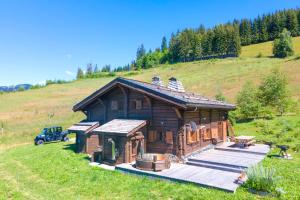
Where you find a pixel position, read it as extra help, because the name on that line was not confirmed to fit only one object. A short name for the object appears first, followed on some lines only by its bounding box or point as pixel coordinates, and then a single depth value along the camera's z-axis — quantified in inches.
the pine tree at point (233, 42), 3617.1
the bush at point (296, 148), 664.4
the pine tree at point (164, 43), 6445.4
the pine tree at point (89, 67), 7160.4
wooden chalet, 581.3
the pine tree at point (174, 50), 4362.7
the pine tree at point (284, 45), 2965.1
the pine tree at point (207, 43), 3860.7
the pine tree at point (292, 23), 3914.9
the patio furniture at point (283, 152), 596.6
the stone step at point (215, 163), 511.1
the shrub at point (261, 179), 388.8
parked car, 1029.8
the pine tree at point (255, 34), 4254.4
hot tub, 507.8
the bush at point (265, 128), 929.0
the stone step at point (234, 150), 652.8
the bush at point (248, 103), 1179.3
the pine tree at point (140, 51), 7424.7
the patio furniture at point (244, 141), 724.7
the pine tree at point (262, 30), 4177.9
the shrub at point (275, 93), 1204.5
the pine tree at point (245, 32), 4279.0
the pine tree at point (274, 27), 4069.9
